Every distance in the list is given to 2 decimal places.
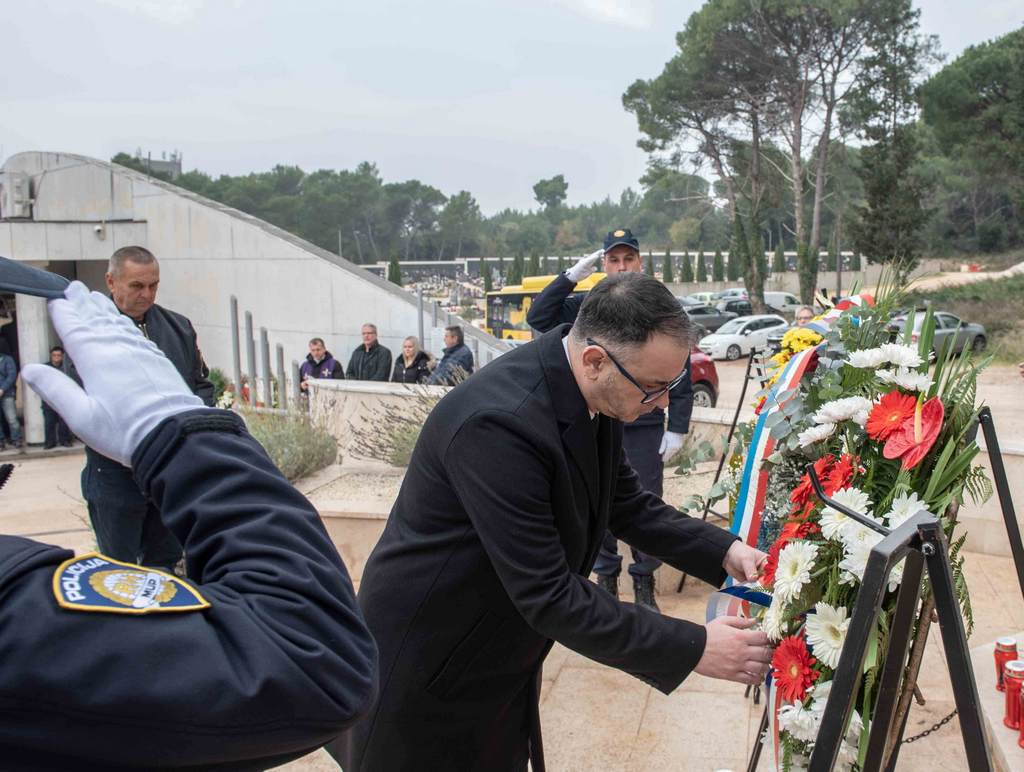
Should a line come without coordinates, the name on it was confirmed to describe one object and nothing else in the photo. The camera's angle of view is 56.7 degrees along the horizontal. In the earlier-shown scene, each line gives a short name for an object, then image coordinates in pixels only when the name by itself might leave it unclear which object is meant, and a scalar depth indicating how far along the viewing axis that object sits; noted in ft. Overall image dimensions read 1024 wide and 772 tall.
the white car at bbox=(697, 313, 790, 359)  94.38
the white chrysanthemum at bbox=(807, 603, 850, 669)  7.15
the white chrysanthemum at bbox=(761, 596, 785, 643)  7.51
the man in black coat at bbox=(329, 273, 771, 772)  6.79
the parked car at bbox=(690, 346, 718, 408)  41.88
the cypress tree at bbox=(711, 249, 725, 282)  192.24
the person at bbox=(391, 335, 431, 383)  36.76
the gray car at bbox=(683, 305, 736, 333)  115.24
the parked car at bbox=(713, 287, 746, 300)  145.59
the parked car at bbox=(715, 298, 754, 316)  121.39
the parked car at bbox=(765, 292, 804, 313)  131.64
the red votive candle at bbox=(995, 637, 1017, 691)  9.91
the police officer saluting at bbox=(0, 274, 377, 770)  2.81
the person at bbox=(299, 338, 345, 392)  39.45
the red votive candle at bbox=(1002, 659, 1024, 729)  8.94
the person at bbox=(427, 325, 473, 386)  29.27
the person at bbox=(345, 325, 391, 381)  39.01
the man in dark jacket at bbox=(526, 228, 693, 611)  16.17
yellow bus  92.89
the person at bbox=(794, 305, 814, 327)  30.42
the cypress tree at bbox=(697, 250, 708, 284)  191.21
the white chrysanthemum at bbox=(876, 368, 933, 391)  7.91
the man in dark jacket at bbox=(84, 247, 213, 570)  12.85
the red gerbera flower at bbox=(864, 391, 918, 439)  7.78
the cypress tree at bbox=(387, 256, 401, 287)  149.28
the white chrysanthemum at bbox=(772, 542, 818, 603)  7.35
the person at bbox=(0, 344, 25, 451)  45.14
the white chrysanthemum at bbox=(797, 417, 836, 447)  8.53
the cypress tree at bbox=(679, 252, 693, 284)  187.00
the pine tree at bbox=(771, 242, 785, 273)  185.68
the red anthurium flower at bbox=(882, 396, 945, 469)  7.45
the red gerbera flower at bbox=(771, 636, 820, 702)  7.29
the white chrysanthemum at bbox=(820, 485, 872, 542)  7.31
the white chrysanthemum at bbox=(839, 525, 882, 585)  7.04
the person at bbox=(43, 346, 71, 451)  47.60
